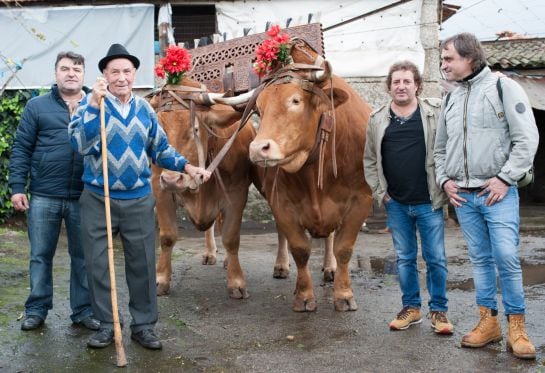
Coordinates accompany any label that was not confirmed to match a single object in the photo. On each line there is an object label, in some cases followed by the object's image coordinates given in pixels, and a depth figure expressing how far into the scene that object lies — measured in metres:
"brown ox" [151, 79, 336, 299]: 5.86
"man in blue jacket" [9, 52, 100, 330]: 4.73
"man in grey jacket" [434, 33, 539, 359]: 4.14
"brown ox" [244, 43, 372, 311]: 5.05
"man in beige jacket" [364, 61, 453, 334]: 4.75
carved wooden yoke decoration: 5.54
